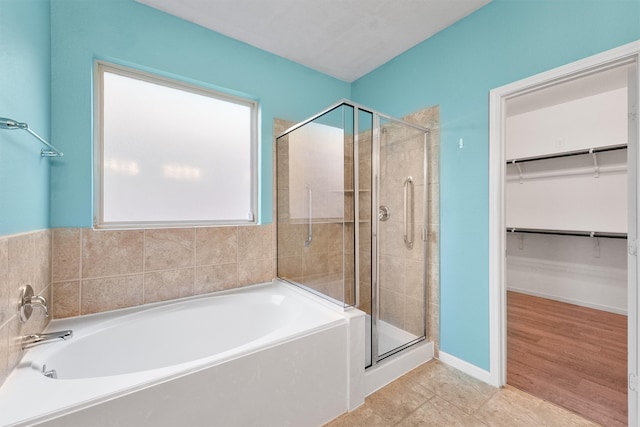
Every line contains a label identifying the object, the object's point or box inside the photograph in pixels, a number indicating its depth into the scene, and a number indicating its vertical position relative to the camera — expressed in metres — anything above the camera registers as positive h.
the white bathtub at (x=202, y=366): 0.97 -0.73
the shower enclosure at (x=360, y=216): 1.85 -0.01
